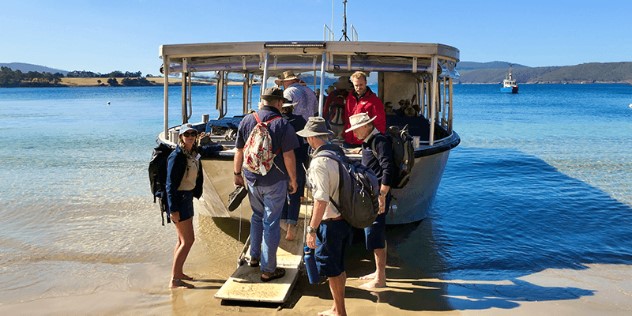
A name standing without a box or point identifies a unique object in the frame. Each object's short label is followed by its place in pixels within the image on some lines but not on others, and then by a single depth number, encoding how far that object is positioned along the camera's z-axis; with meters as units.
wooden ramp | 5.54
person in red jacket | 6.81
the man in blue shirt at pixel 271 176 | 5.49
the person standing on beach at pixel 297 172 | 6.26
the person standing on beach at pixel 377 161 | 5.28
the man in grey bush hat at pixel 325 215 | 4.39
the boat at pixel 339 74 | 7.75
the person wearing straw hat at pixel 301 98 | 6.73
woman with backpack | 5.61
